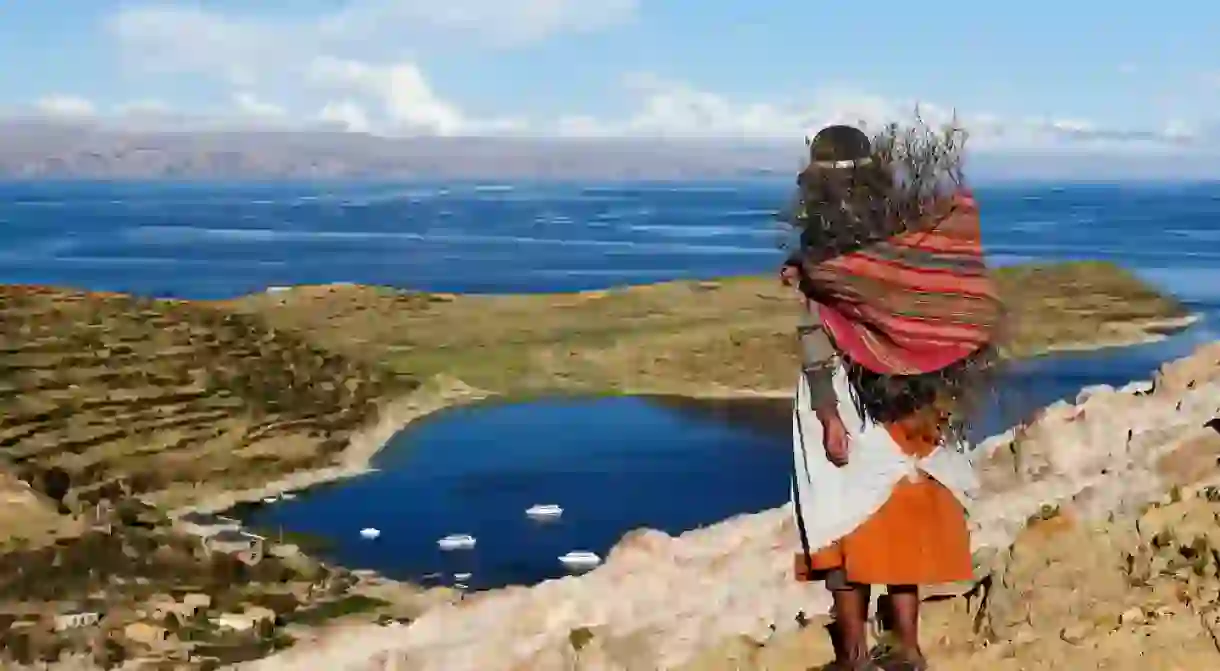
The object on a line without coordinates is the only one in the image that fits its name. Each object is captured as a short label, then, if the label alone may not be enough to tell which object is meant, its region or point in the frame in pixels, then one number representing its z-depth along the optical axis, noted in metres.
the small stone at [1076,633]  5.40
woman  4.31
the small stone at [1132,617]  5.42
